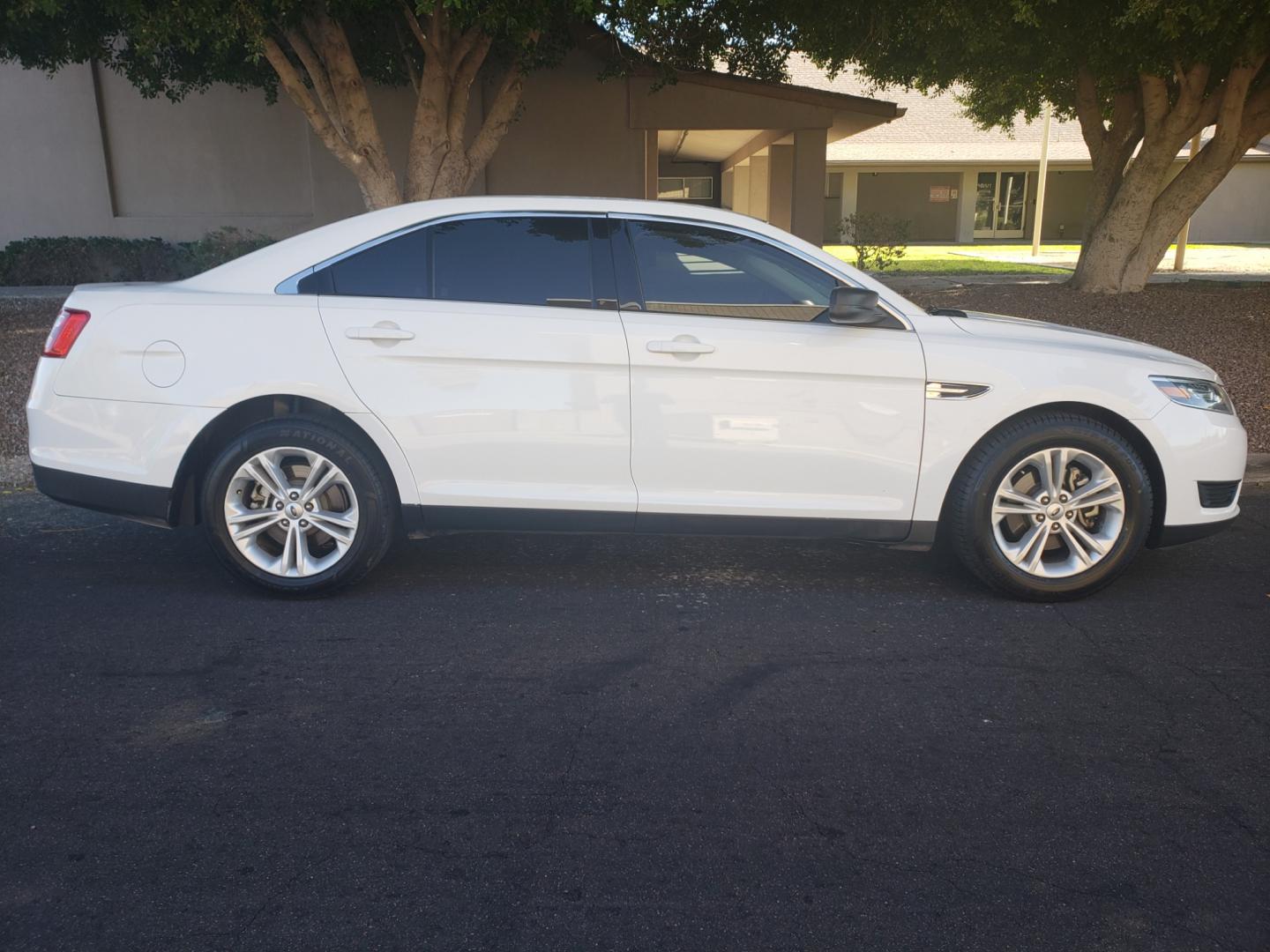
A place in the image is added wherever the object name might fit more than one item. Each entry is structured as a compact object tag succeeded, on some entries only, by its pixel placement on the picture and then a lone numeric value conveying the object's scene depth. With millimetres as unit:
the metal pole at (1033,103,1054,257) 28716
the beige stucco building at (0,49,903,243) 16875
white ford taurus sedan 4656
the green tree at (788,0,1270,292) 10812
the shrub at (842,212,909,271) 16359
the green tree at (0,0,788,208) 8977
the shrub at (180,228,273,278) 14805
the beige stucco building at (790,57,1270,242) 34013
